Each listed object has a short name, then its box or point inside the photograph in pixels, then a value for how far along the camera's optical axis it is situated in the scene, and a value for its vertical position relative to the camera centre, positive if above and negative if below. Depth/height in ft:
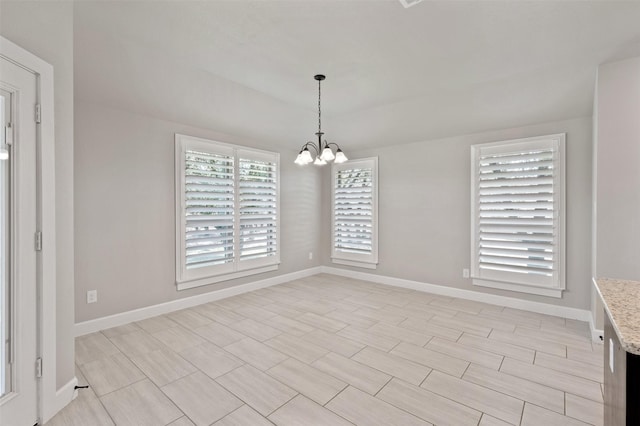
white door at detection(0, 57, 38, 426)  5.74 -0.72
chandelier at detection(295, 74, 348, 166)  11.25 +2.06
